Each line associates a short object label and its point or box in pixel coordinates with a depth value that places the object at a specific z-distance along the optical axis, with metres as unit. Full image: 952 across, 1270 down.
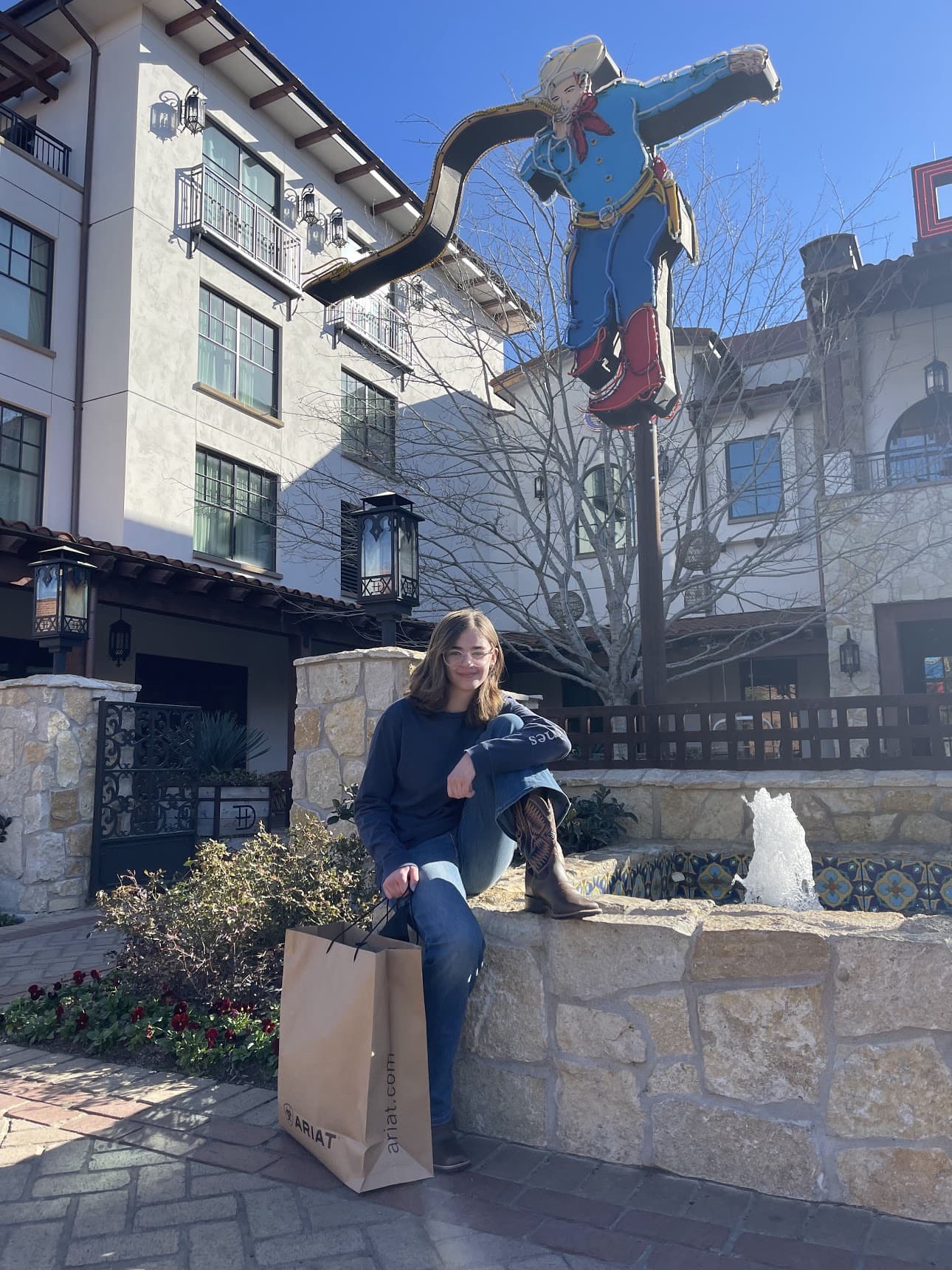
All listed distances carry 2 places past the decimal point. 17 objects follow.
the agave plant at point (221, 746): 9.49
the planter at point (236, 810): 9.36
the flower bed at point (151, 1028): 3.24
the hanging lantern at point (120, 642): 11.80
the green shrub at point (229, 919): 3.73
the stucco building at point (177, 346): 11.35
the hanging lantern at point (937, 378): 11.30
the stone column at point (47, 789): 6.74
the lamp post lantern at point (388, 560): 5.53
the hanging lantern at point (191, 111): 12.55
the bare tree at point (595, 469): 7.93
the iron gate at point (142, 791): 7.12
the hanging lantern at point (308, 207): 14.62
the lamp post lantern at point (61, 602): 7.74
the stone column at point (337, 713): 4.95
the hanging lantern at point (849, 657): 11.23
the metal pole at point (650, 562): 5.63
